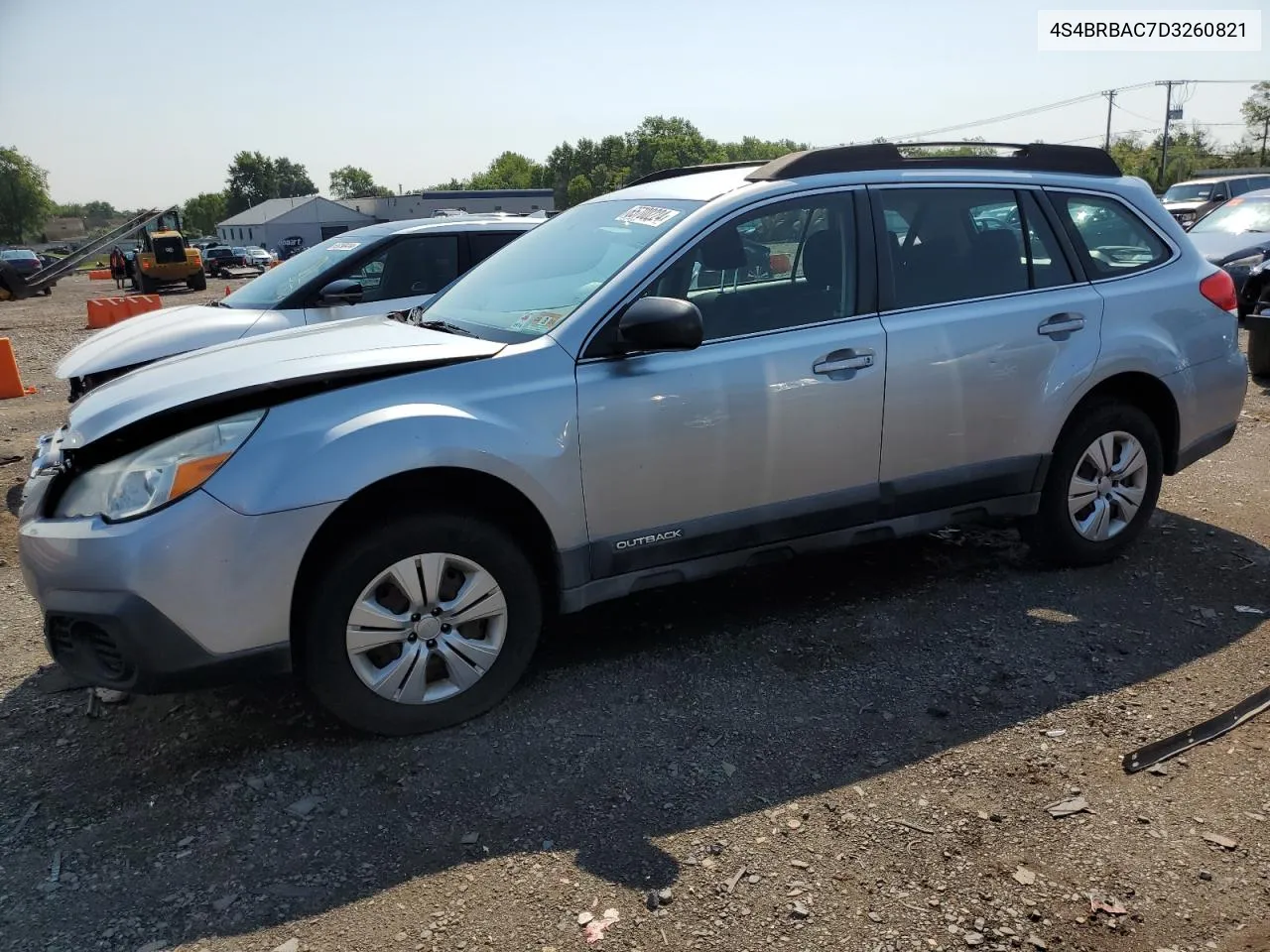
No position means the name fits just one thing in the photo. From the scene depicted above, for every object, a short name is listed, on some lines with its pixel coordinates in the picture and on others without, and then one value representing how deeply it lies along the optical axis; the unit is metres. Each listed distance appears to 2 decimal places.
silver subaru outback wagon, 3.01
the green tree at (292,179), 154.75
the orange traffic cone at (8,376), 10.75
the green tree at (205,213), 156.25
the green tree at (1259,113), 74.12
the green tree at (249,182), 150.50
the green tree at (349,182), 184.50
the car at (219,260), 48.00
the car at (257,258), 51.89
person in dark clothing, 38.91
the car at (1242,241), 11.14
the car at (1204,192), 20.52
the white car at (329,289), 6.65
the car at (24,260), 39.12
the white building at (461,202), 74.69
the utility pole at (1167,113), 56.94
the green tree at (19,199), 114.26
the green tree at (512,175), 151.12
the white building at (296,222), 100.25
